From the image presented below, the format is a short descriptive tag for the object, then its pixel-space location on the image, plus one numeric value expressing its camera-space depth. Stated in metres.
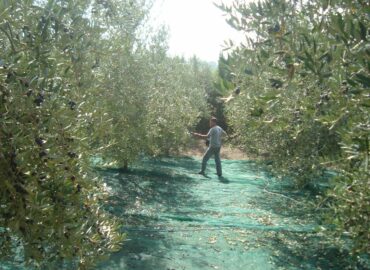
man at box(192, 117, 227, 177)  12.78
